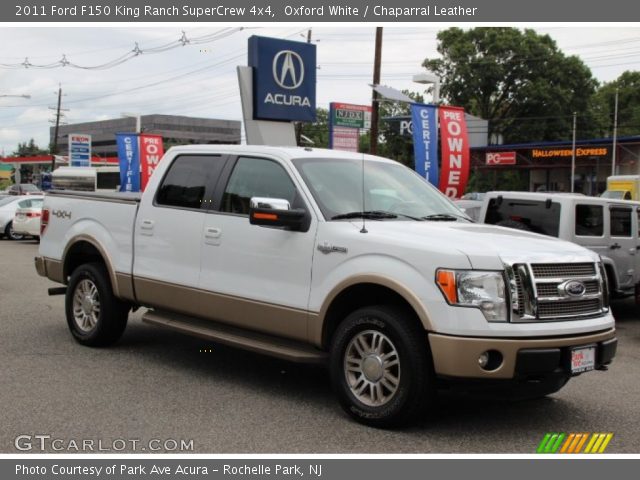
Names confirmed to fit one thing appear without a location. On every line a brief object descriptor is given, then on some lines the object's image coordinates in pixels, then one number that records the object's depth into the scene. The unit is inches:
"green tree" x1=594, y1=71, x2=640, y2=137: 2938.0
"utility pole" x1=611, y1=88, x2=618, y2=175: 1830.8
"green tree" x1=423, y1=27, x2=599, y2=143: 2443.4
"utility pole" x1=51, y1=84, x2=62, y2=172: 3009.4
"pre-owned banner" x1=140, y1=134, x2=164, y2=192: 1205.7
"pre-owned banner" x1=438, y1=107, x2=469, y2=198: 665.0
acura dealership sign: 506.3
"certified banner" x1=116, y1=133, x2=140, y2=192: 1228.5
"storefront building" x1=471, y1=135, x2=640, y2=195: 1936.5
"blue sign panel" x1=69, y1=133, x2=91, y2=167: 2027.6
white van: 1872.5
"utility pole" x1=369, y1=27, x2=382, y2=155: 1053.5
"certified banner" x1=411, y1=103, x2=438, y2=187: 684.1
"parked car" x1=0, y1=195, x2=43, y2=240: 1003.3
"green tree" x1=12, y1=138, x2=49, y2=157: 5846.5
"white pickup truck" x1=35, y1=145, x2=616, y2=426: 195.6
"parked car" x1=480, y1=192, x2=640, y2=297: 422.9
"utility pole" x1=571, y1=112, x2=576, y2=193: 1884.4
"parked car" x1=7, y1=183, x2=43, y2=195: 2132.4
